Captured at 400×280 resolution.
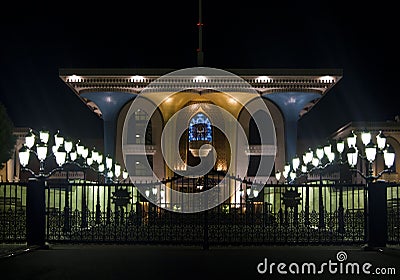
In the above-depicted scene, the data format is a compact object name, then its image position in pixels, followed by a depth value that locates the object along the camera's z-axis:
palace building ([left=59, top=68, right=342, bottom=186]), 41.25
